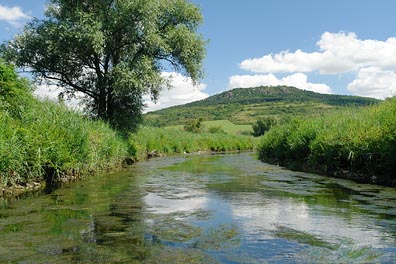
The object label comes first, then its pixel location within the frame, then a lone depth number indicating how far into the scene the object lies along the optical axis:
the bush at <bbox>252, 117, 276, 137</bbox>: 79.19
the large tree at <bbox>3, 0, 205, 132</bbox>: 23.19
